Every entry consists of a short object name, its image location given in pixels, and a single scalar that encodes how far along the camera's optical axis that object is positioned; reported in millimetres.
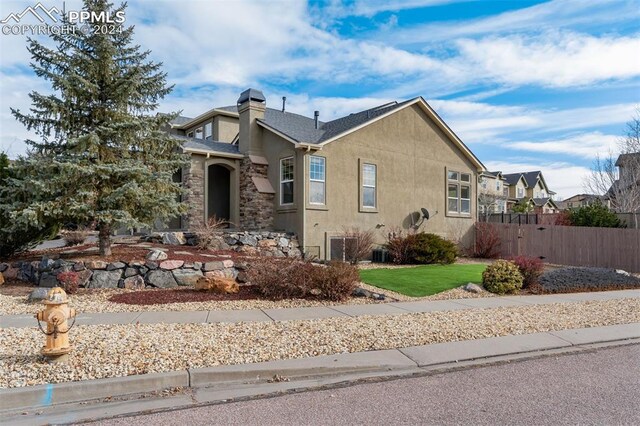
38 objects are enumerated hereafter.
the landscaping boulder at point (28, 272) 10509
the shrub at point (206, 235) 13454
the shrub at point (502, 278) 11469
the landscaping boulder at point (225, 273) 10938
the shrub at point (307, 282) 9602
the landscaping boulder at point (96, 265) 10281
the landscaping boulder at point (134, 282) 10406
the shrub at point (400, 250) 16578
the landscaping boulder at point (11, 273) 10711
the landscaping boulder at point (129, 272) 10523
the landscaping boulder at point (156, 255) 10931
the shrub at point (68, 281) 9570
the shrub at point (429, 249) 16344
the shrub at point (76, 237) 15938
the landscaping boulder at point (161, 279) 10633
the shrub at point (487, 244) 21266
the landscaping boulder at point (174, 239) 13797
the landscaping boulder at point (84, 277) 10055
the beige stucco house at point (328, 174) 16562
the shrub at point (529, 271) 12250
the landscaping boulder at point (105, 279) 10211
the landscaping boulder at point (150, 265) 10688
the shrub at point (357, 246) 15719
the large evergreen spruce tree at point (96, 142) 10180
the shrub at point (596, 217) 19906
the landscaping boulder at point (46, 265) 10288
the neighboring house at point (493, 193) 44062
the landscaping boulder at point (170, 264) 10766
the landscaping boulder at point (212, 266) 11031
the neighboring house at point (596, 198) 28784
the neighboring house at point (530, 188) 58688
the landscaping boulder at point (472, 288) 11323
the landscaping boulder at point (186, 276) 10820
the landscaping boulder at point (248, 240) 14773
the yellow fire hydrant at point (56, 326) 4957
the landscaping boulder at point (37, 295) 8844
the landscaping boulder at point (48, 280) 10086
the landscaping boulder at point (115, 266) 10391
